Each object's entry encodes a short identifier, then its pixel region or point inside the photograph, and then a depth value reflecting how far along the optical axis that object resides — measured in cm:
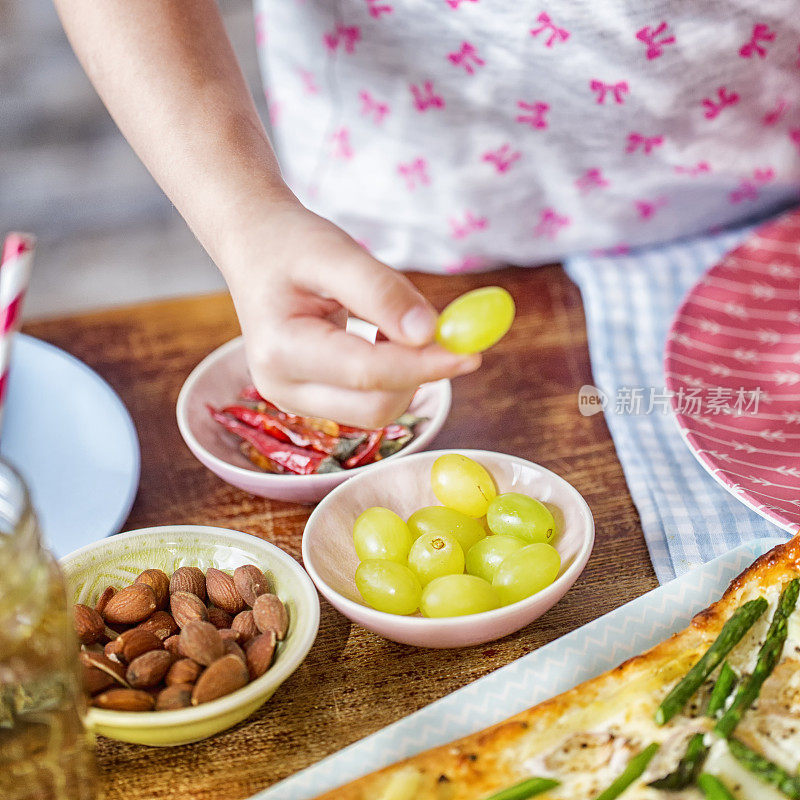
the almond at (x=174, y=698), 76
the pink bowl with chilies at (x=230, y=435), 106
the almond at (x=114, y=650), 80
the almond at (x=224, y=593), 87
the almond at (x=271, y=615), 83
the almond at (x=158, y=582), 88
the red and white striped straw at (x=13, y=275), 71
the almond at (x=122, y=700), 75
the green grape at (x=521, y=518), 92
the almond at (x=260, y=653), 80
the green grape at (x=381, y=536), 92
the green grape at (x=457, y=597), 84
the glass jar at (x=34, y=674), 62
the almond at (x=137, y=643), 80
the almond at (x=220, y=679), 77
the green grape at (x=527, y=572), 86
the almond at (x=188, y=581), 88
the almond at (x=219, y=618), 86
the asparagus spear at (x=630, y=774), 68
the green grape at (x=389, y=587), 86
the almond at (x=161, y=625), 84
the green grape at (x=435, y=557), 89
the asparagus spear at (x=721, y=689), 74
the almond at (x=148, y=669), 78
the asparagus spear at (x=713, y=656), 74
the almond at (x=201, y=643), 79
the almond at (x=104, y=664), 77
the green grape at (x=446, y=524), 94
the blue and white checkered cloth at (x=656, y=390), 103
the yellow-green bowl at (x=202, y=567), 75
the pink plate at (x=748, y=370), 106
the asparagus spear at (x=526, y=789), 68
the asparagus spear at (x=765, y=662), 72
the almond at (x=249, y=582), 87
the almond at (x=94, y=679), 76
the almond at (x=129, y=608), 85
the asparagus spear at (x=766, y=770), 67
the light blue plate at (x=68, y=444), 108
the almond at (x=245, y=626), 84
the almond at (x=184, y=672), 78
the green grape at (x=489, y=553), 90
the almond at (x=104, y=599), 86
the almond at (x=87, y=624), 83
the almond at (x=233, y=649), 80
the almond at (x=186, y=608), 84
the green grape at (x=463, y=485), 98
